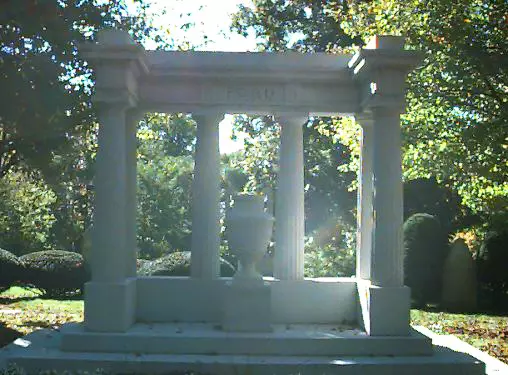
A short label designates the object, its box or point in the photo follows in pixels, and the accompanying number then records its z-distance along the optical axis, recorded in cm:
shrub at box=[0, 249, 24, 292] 2308
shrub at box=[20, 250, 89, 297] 2327
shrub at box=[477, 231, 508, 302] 2211
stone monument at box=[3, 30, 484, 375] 1024
